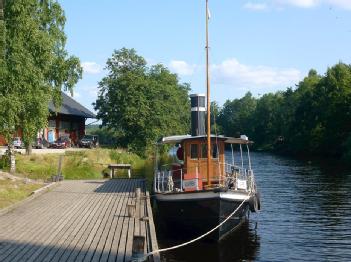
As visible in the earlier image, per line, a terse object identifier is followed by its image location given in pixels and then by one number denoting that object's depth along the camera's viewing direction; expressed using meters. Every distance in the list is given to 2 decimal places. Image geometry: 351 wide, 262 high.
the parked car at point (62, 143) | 52.47
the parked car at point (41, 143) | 50.98
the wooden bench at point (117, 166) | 36.06
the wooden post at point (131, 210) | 17.55
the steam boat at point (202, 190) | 18.02
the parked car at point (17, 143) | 49.14
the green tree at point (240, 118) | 159.00
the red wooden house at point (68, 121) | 58.25
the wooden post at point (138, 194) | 20.81
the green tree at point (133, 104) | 63.19
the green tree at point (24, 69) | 25.61
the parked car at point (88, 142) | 59.59
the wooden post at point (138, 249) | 10.86
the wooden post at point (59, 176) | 30.59
